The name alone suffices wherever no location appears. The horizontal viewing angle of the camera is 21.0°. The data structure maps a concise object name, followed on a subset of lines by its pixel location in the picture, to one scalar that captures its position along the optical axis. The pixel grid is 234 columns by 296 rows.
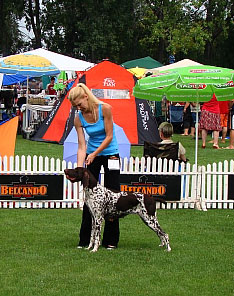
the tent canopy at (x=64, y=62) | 20.79
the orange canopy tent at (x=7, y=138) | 10.10
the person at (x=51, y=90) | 27.59
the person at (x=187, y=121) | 20.85
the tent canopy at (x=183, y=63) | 22.27
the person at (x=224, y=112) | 18.67
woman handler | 6.67
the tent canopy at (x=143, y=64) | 32.93
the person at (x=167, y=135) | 9.75
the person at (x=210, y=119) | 17.27
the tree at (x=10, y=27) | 44.09
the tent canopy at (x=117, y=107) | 17.38
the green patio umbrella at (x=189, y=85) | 9.41
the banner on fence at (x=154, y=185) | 9.40
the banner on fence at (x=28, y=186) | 9.23
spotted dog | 6.63
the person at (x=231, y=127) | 16.59
